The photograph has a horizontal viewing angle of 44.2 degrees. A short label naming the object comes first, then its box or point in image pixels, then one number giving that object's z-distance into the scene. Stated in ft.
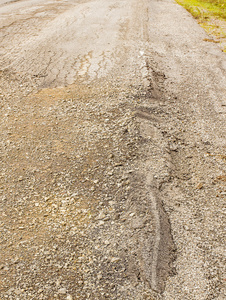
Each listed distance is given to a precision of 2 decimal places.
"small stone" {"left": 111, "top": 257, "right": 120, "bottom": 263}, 8.21
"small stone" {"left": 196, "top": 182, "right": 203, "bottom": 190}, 10.91
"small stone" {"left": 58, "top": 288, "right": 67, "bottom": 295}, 7.51
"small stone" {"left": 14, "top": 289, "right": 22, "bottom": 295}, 7.47
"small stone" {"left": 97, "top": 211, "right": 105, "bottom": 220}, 9.50
